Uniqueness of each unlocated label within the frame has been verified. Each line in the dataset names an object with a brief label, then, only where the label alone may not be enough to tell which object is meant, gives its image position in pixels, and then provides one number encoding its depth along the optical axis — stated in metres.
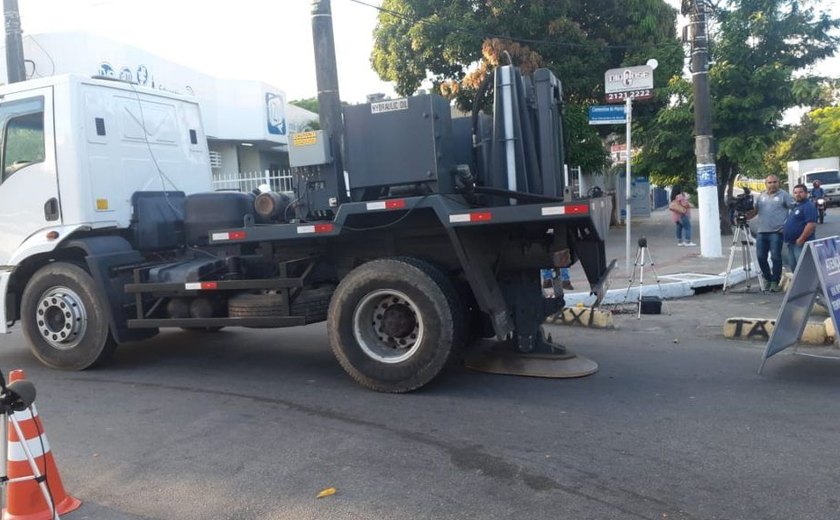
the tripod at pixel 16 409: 3.42
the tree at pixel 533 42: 19.19
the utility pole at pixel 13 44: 11.88
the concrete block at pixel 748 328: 7.70
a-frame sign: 6.23
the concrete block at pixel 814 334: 7.30
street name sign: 10.79
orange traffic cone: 3.72
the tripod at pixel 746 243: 10.96
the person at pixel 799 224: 9.79
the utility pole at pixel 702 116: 13.66
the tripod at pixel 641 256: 9.57
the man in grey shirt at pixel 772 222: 10.46
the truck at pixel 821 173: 33.84
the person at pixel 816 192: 23.59
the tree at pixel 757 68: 17.83
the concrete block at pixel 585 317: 8.75
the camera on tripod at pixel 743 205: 11.04
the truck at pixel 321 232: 5.92
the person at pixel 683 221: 17.78
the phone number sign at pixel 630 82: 10.48
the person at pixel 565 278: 8.23
